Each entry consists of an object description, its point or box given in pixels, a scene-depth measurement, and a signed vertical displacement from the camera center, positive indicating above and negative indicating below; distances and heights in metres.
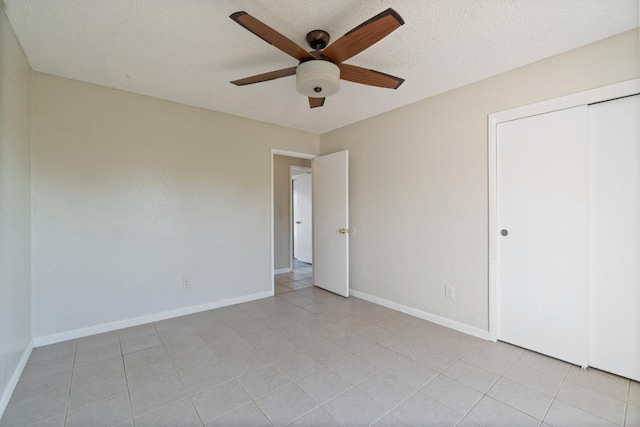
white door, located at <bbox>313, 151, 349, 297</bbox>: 3.86 -0.17
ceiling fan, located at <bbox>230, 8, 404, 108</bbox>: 1.42 +0.96
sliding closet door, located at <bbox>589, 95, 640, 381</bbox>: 1.95 -0.20
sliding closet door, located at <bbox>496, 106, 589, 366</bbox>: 2.15 -0.20
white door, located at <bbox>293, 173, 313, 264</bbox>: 6.54 -0.13
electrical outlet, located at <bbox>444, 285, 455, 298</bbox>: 2.84 -0.83
